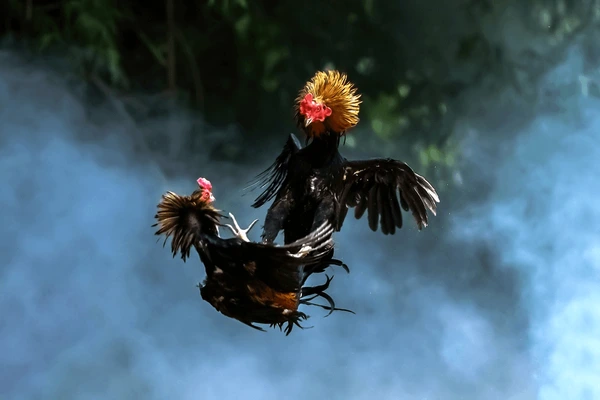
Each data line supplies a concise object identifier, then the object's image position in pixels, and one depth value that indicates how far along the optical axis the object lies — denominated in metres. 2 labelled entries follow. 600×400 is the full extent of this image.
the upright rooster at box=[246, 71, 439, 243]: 19.61
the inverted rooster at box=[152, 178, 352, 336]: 19.40
